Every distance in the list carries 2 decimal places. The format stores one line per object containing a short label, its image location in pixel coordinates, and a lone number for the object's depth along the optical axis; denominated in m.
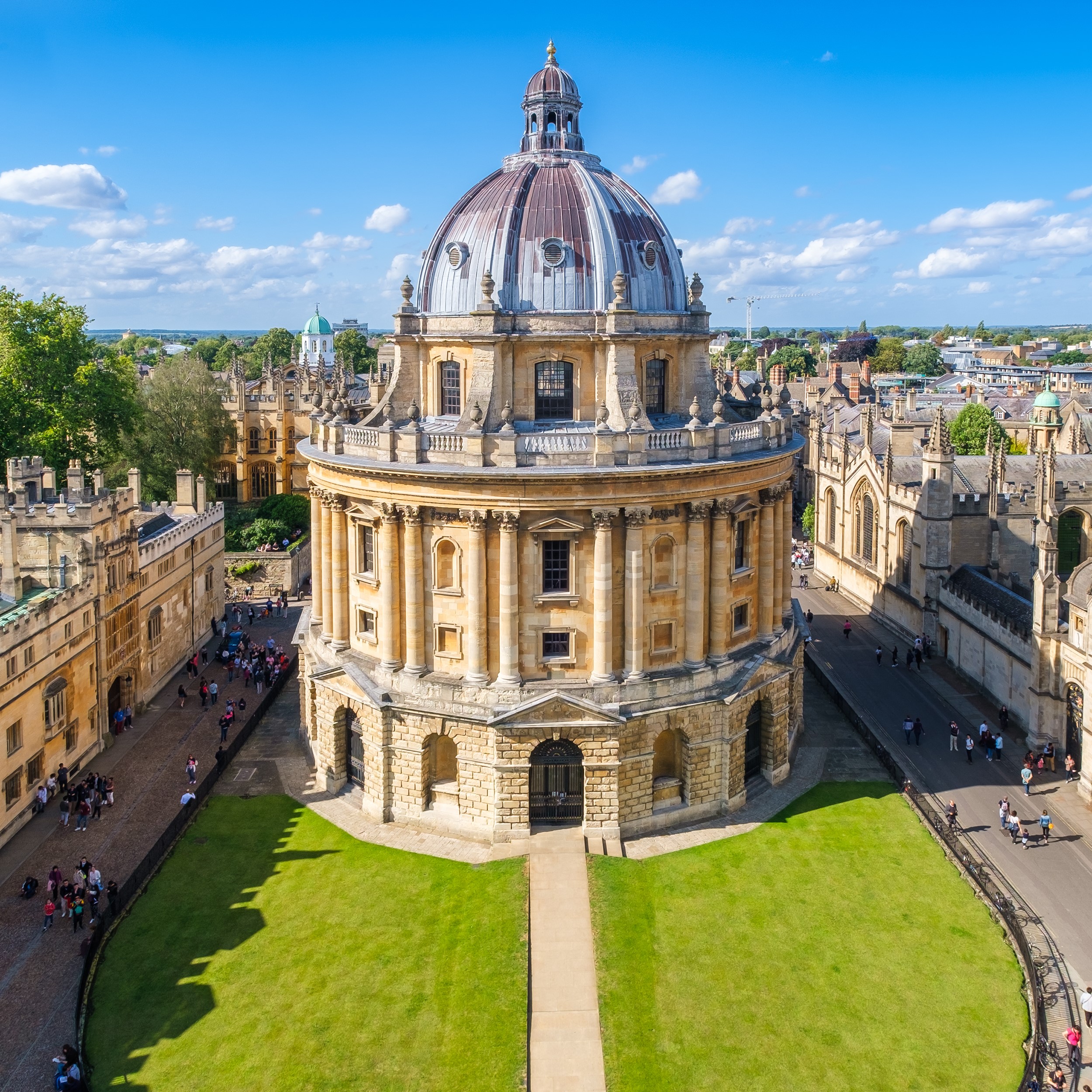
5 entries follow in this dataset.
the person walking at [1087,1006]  28.11
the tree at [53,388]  66.06
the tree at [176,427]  83.62
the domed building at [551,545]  37.09
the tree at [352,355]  185.25
